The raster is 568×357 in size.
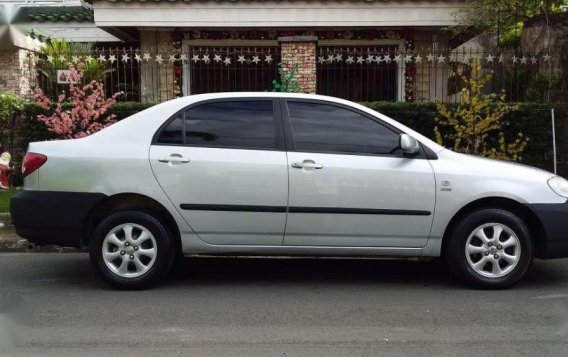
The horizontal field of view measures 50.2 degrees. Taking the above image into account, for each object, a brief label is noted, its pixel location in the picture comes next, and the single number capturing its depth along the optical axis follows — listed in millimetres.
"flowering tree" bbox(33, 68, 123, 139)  8969
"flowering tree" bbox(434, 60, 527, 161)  9383
